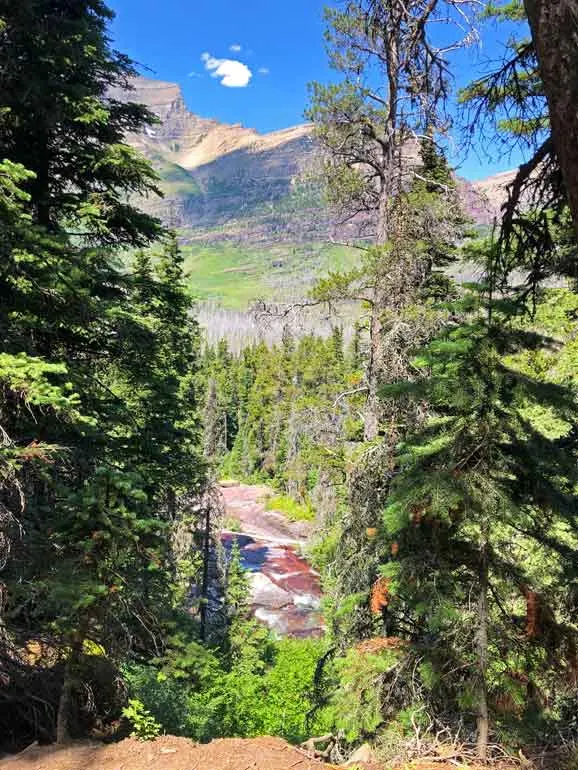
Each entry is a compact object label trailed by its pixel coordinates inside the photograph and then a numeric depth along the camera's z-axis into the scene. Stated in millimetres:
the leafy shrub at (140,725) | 4383
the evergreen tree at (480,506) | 4125
